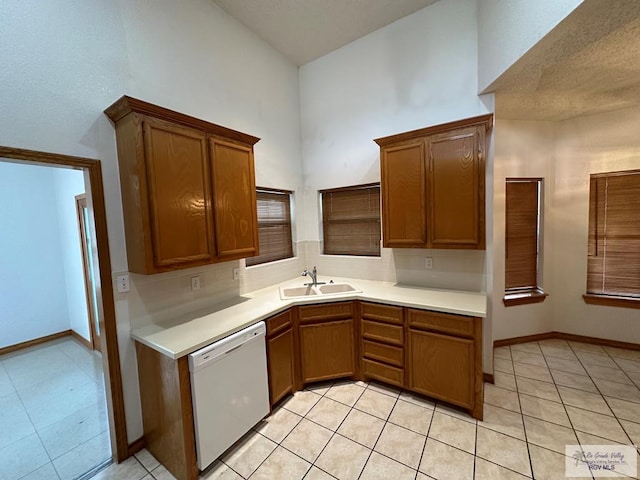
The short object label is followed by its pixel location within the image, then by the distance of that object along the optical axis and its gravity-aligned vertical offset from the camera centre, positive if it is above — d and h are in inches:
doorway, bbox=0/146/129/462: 65.6 -17.8
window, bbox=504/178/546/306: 124.3 -11.0
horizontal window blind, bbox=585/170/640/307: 113.4 -11.4
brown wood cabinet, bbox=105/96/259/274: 63.8 +12.9
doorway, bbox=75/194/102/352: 124.6 -15.7
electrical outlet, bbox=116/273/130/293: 69.4 -12.9
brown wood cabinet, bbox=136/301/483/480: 62.7 -43.2
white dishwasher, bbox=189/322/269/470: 62.1 -42.5
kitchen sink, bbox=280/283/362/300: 111.7 -27.6
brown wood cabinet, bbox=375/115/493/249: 84.0 +12.9
